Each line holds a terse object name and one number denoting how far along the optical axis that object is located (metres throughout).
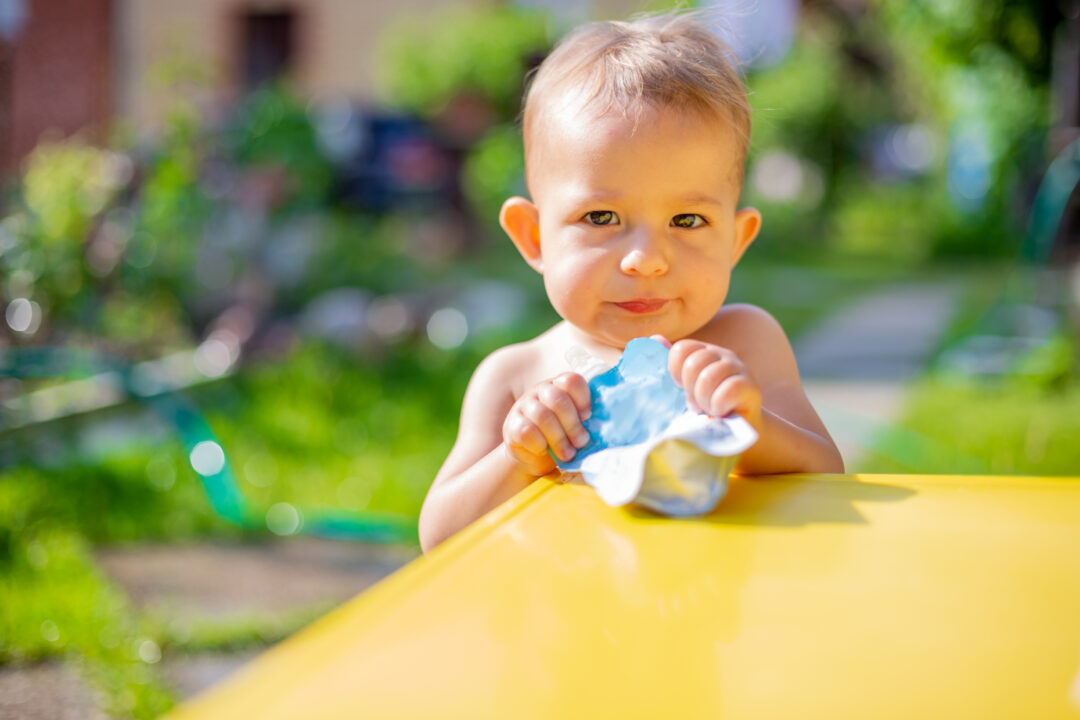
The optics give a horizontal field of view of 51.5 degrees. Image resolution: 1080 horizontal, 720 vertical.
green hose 3.40
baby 1.26
